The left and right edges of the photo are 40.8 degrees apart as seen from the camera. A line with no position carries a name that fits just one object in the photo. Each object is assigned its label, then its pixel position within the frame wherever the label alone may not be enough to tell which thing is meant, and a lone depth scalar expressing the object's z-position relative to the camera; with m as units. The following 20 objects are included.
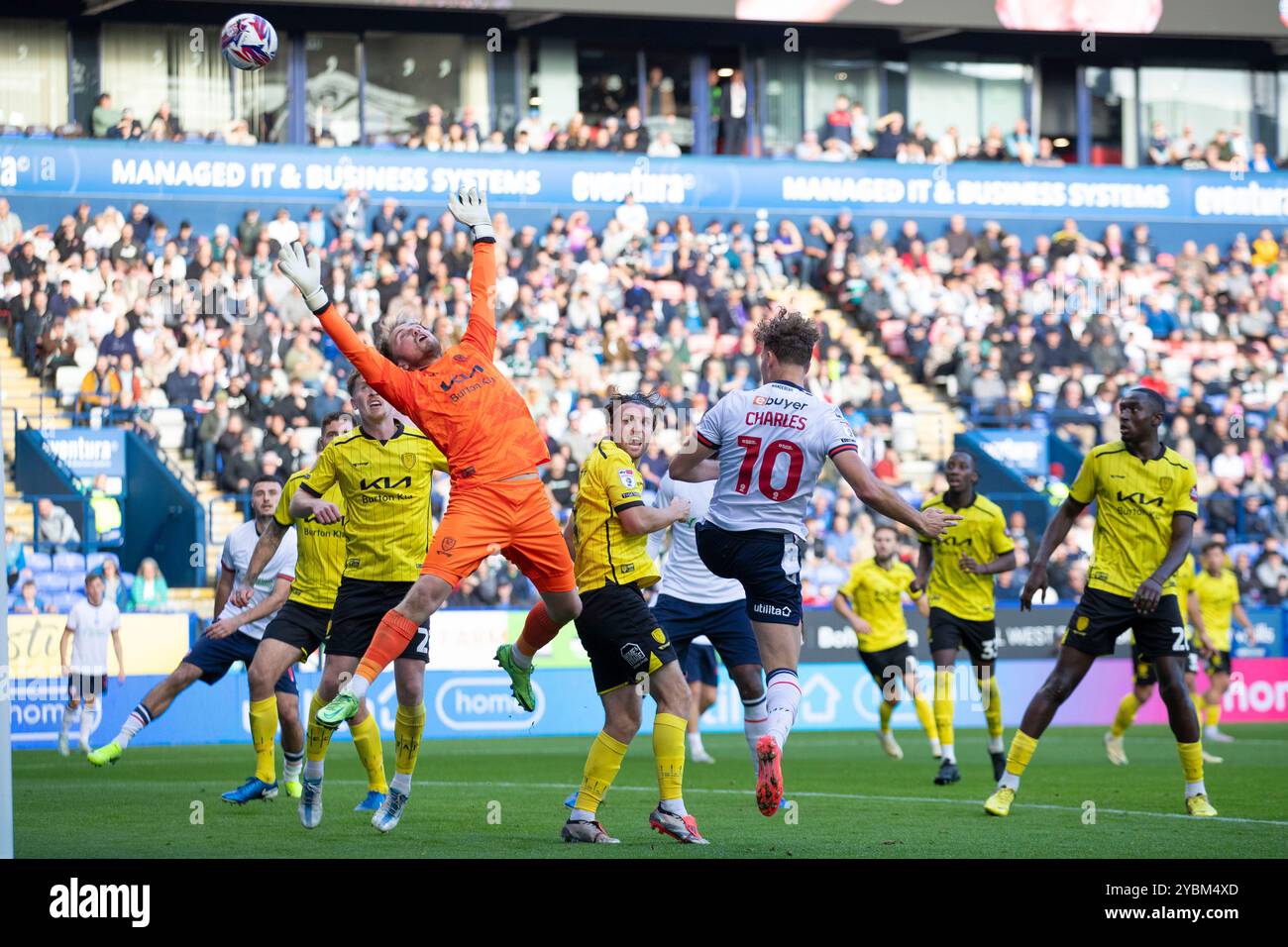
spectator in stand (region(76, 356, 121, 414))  23.81
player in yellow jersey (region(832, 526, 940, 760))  16.81
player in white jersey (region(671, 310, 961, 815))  8.73
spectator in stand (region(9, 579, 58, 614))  20.14
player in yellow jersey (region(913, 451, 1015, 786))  14.26
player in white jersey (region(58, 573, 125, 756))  18.84
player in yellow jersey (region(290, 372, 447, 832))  9.94
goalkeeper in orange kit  8.65
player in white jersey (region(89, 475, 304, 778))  12.29
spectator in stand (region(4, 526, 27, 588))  21.03
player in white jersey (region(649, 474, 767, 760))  11.95
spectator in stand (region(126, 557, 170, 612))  21.45
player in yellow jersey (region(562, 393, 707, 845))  9.07
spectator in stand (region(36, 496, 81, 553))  21.42
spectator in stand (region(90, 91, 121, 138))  28.73
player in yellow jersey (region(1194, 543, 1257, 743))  19.20
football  14.04
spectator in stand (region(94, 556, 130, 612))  19.73
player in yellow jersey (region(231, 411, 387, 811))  10.80
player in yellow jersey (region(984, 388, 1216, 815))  10.88
